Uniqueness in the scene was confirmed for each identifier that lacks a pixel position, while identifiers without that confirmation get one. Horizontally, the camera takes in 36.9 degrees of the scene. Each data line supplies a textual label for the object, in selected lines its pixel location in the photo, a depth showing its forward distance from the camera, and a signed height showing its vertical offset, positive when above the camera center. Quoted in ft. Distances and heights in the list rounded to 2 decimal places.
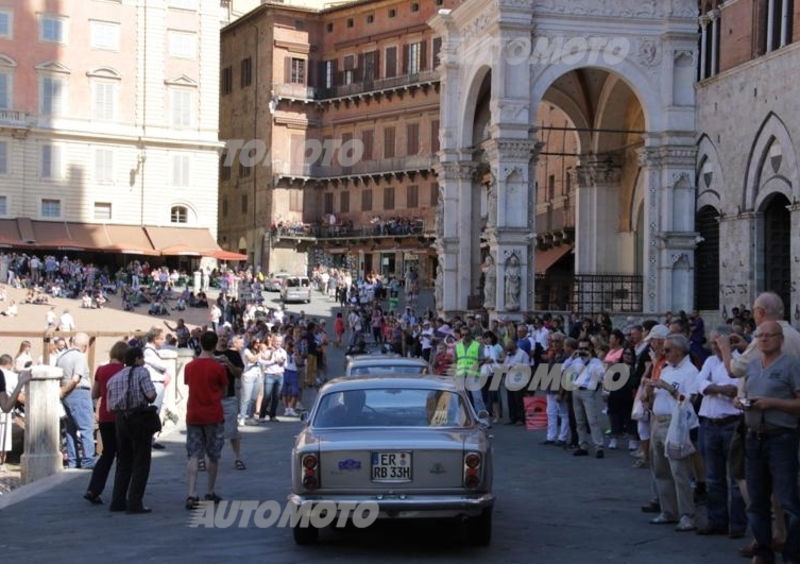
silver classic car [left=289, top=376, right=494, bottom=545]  31.86 -4.69
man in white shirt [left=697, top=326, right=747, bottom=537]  34.45 -3.99
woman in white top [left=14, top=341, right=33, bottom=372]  67.77 -3.73
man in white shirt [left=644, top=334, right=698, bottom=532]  35.96 -4.14
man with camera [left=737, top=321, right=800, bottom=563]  28.78 -3.24
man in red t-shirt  40.98 -4.04
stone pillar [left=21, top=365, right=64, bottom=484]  50.31 -5.55
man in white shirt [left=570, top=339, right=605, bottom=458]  55.26 -4.63
